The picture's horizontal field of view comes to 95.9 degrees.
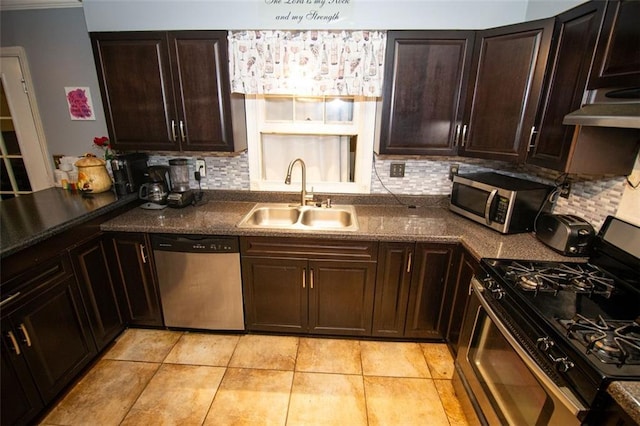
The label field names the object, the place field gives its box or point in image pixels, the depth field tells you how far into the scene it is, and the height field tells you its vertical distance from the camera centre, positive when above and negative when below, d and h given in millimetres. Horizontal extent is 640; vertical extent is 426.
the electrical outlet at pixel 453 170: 2240 -329
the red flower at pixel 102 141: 2199 -148
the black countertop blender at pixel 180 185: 2184 -487
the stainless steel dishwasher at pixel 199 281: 1921 -1053
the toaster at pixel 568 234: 1476 -534
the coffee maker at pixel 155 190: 2193 -503
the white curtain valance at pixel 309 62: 1842 +384
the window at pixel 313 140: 2219 -130
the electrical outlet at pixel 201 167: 2354 -352
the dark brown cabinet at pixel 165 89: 1865 +210
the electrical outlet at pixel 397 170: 2279 -342
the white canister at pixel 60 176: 2369 -441
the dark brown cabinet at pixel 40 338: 1369 -1103
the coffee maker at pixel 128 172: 2150 -376
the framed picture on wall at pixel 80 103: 2248 +131
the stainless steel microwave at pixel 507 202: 1710 -443
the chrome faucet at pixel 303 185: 2070 -461
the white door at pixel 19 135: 2236 -125
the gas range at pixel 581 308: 885 -668
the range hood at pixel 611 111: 1042 +64
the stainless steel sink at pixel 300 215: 2225 -685
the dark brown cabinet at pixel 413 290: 1862 -1062
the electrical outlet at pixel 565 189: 1715 -356
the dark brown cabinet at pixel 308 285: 1898 -1057
